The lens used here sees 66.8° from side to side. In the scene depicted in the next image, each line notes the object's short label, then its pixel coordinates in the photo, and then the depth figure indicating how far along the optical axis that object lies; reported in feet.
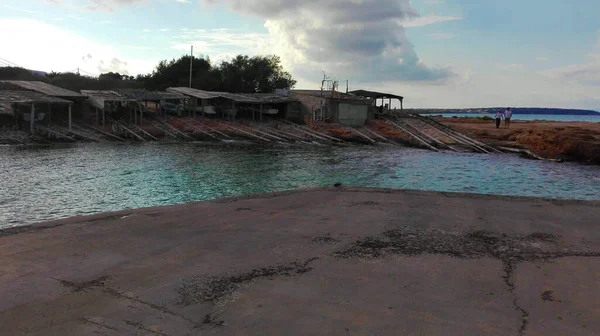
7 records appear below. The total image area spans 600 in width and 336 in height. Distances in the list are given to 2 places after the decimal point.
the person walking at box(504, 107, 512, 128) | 153.91
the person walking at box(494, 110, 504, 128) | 158.20
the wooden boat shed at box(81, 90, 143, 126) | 135.54
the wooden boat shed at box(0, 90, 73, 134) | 113.39
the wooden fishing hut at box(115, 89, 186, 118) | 144.53
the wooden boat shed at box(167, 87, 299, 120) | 155.63
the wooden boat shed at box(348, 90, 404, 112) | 163.71
